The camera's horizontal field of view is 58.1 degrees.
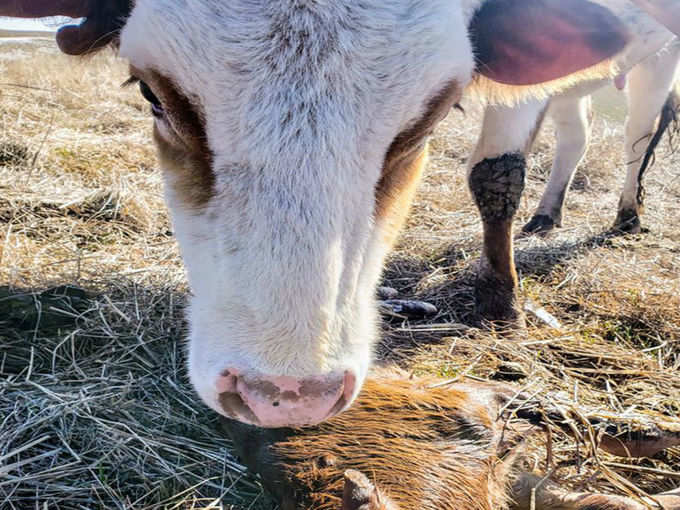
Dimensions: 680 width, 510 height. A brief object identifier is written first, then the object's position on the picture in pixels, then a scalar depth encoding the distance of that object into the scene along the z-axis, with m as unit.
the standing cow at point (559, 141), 1.13
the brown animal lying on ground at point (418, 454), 0.60
